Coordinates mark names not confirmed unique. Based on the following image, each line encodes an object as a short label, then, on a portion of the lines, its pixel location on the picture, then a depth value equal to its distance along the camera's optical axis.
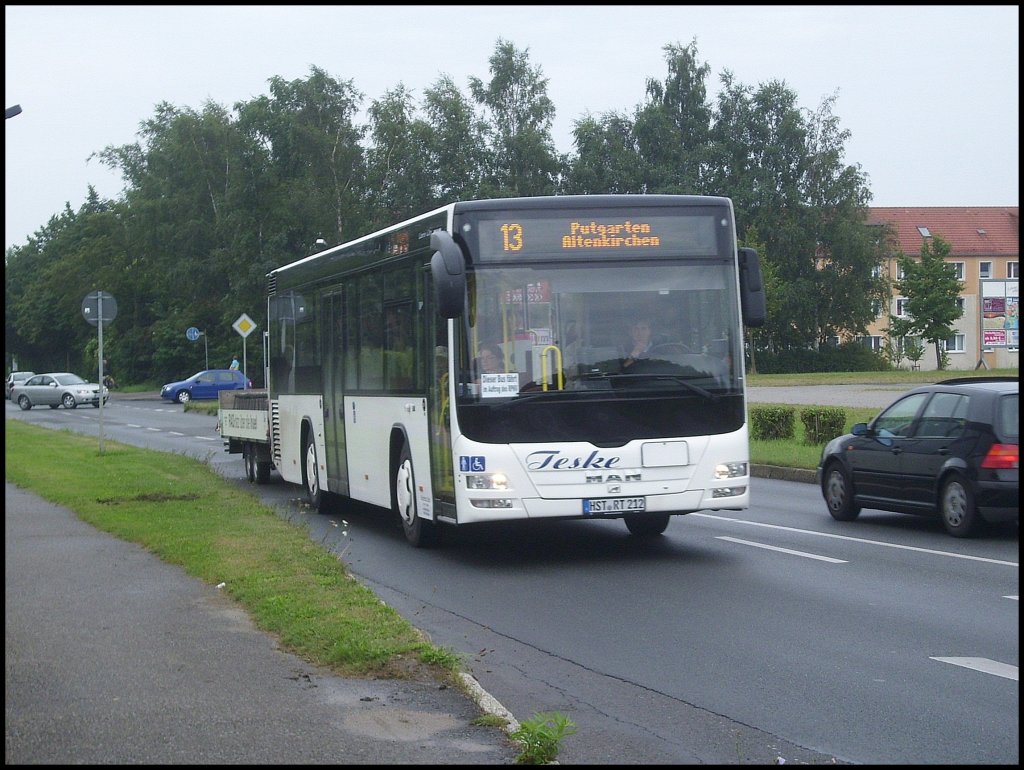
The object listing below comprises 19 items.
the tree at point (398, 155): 74.19
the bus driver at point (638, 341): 12.11
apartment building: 111.62
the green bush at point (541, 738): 5.52
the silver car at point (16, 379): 78.07
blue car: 65.38
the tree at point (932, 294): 81.44
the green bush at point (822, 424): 24.80
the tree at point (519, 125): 75.69
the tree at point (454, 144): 75.00
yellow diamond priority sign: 40.50
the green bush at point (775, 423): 26.84
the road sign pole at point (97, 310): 26.12
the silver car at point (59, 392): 66.25
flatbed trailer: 21.39
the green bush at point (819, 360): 82.88
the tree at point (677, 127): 79.00
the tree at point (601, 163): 77.69
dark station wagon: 13.40
